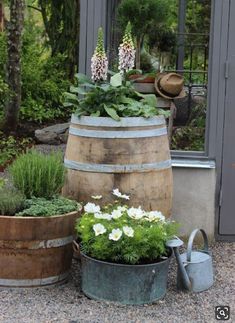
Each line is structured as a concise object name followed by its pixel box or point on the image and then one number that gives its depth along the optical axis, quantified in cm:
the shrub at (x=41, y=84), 1013
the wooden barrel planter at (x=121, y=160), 408
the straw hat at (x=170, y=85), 491
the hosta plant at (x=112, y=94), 421
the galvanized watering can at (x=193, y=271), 392
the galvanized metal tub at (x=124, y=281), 364
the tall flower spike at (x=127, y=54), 429
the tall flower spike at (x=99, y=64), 424
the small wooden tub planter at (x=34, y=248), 374
